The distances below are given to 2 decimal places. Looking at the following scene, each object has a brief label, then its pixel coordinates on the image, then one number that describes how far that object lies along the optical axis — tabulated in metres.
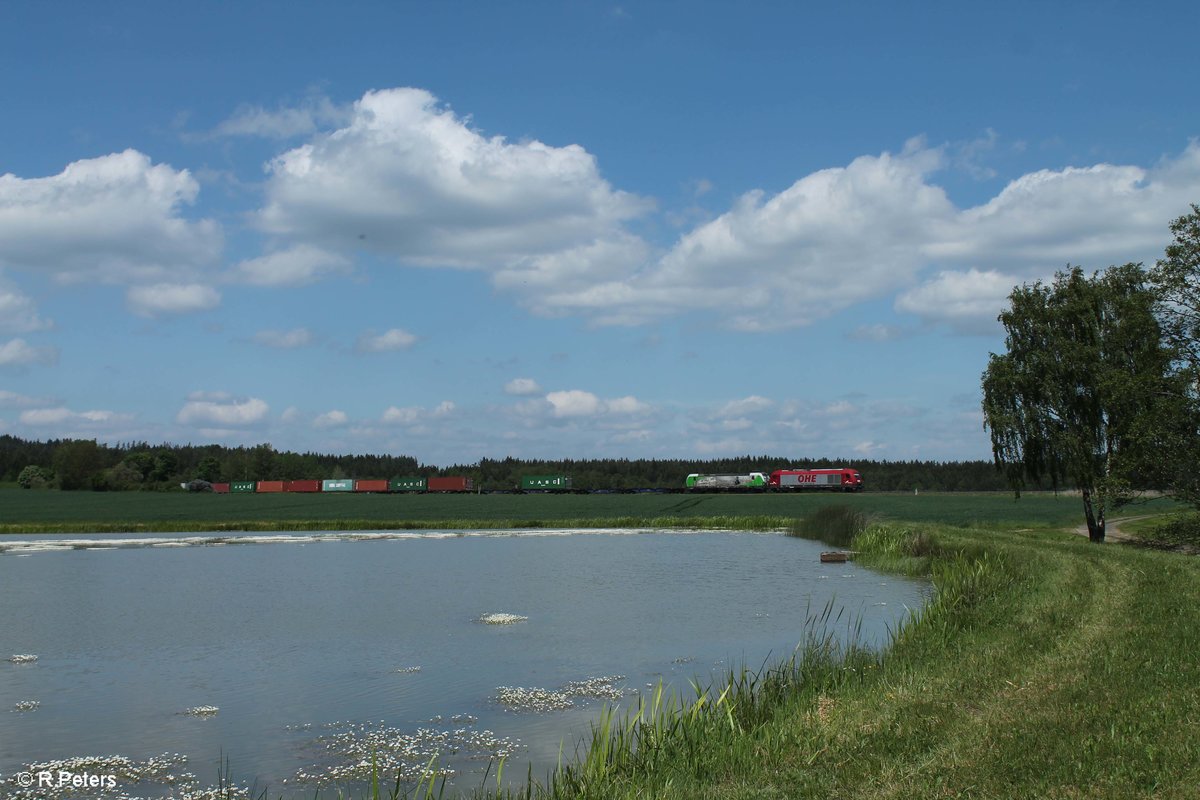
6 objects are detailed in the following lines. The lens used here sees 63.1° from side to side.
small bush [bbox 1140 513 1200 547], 38.16
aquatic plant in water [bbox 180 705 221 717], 16.14
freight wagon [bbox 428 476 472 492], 178.12
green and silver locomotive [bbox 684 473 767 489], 156.38
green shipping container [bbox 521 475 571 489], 184.75
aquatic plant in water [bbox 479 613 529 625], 26.12
